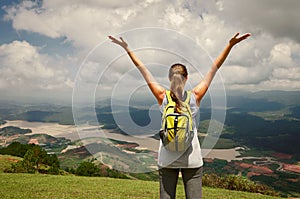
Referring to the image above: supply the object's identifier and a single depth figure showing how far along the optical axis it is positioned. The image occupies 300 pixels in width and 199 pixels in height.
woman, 3.37
